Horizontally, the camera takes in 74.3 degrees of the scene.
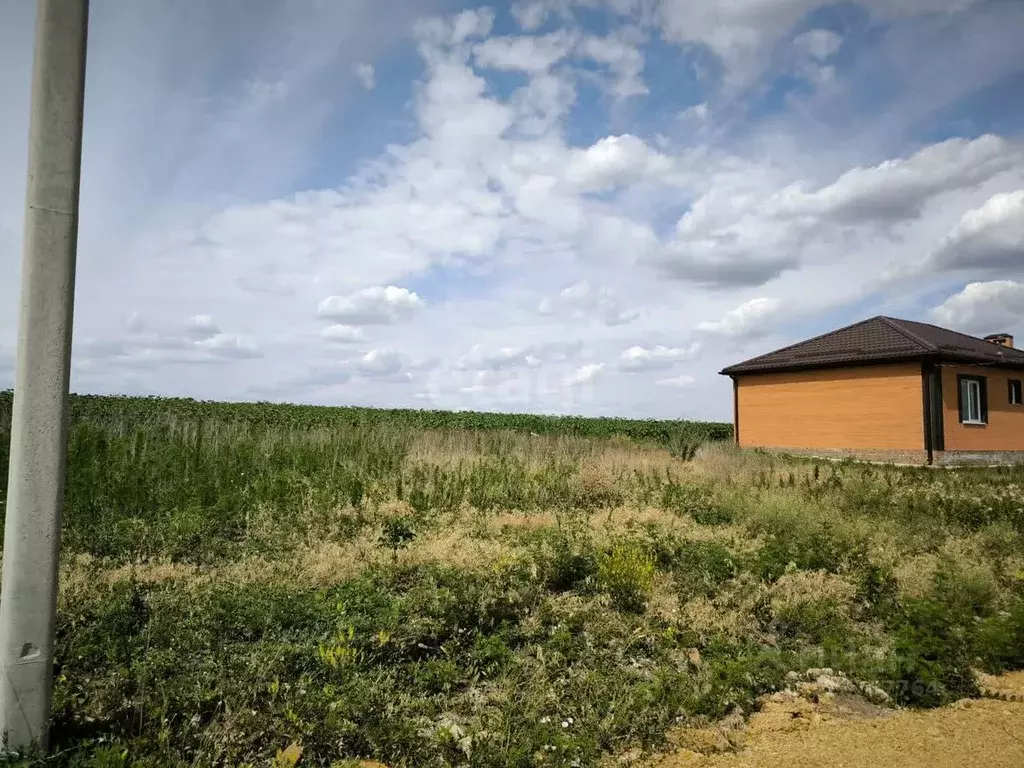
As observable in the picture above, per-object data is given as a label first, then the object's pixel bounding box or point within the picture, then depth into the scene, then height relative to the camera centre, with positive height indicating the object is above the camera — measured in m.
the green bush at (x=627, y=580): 5.25 -1.21
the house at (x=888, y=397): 19.73 +1.06
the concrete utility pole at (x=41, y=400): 2.69 +0.10
